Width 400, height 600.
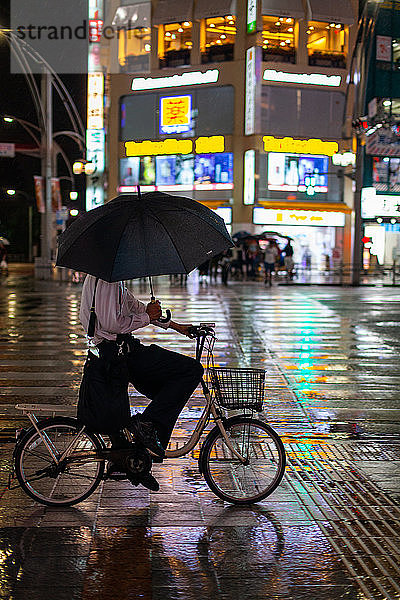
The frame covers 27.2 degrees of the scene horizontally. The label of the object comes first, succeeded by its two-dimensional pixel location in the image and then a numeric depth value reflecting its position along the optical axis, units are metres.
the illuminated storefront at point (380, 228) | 54.06
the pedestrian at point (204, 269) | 36.83
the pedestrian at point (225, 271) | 37.97
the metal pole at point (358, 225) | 36.78
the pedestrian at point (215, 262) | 40.60
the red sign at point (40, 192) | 38.79
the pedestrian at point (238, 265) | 44.59
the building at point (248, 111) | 52.31
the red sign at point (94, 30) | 51.78
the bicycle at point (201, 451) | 5.76
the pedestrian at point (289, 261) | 41.58
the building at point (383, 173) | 54.19
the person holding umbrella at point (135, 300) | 5.67
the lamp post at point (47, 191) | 37.78
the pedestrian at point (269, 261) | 37.75
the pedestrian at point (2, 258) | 44.62
